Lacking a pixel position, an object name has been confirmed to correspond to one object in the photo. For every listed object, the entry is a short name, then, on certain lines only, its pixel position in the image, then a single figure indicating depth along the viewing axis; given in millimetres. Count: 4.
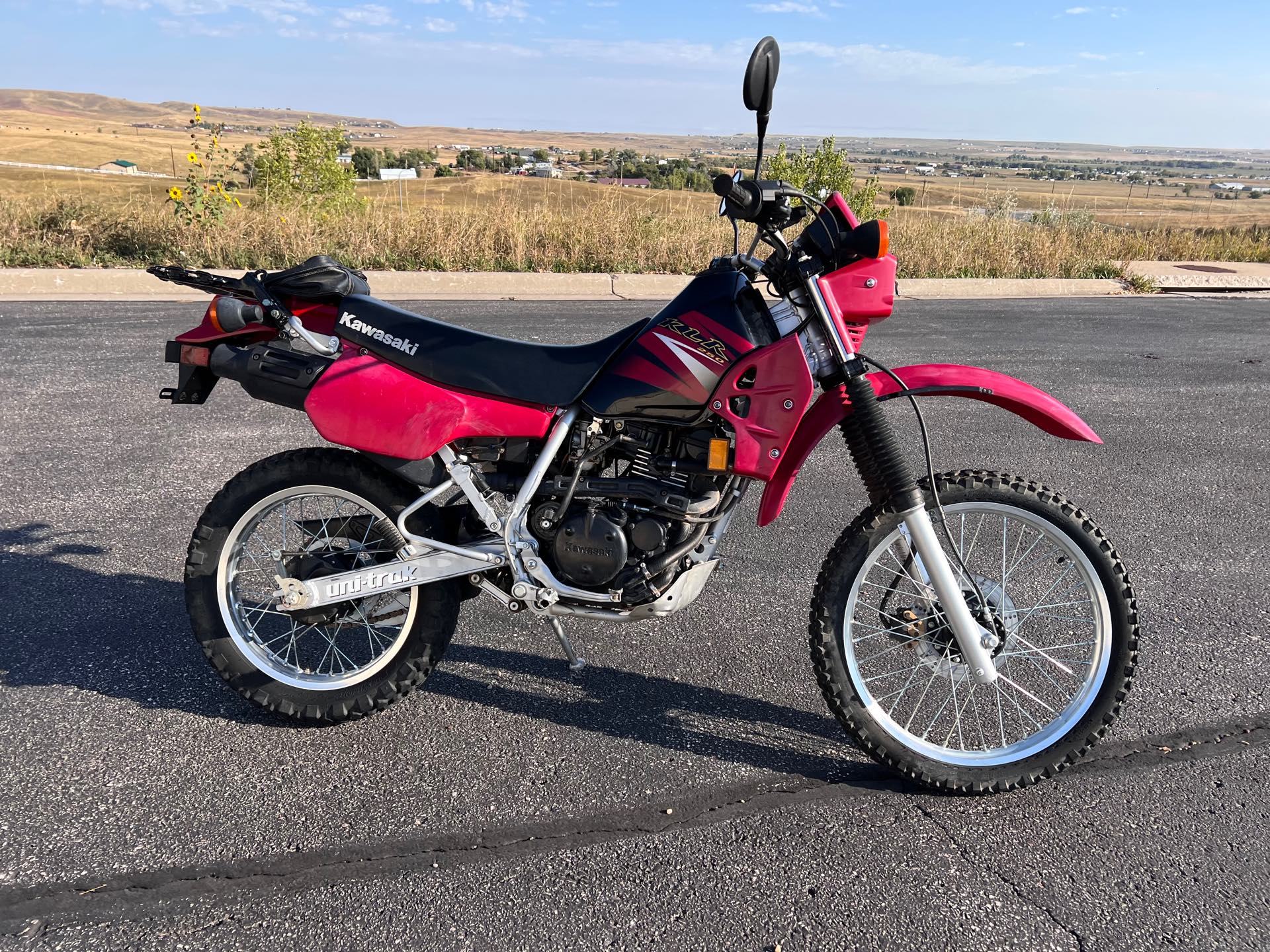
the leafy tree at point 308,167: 16375
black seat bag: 3004
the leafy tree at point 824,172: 21234
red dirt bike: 2789
